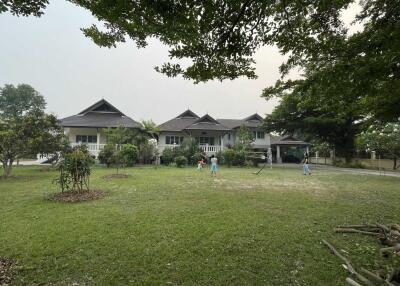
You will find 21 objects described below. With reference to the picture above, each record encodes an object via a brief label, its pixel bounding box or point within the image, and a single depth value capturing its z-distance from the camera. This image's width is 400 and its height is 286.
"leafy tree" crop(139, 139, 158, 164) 24.19
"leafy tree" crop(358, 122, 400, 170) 21.91
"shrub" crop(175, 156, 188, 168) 23.25
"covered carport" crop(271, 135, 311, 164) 34.69
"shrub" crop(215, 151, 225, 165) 26.25
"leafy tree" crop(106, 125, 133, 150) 21.49
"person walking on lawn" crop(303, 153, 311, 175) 18.32
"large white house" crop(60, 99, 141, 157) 24.86
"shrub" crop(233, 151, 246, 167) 25.23
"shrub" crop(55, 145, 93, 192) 9.36
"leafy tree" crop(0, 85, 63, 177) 13.62
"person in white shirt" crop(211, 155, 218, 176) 16.72
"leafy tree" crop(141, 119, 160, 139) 25.55
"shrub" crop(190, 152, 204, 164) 25.03
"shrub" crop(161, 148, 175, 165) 25.08
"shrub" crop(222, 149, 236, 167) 25.33
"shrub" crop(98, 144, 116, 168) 21.33
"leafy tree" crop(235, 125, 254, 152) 25.84
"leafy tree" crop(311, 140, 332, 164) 36.00
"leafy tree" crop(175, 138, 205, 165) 25.06
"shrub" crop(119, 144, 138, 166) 20.17
